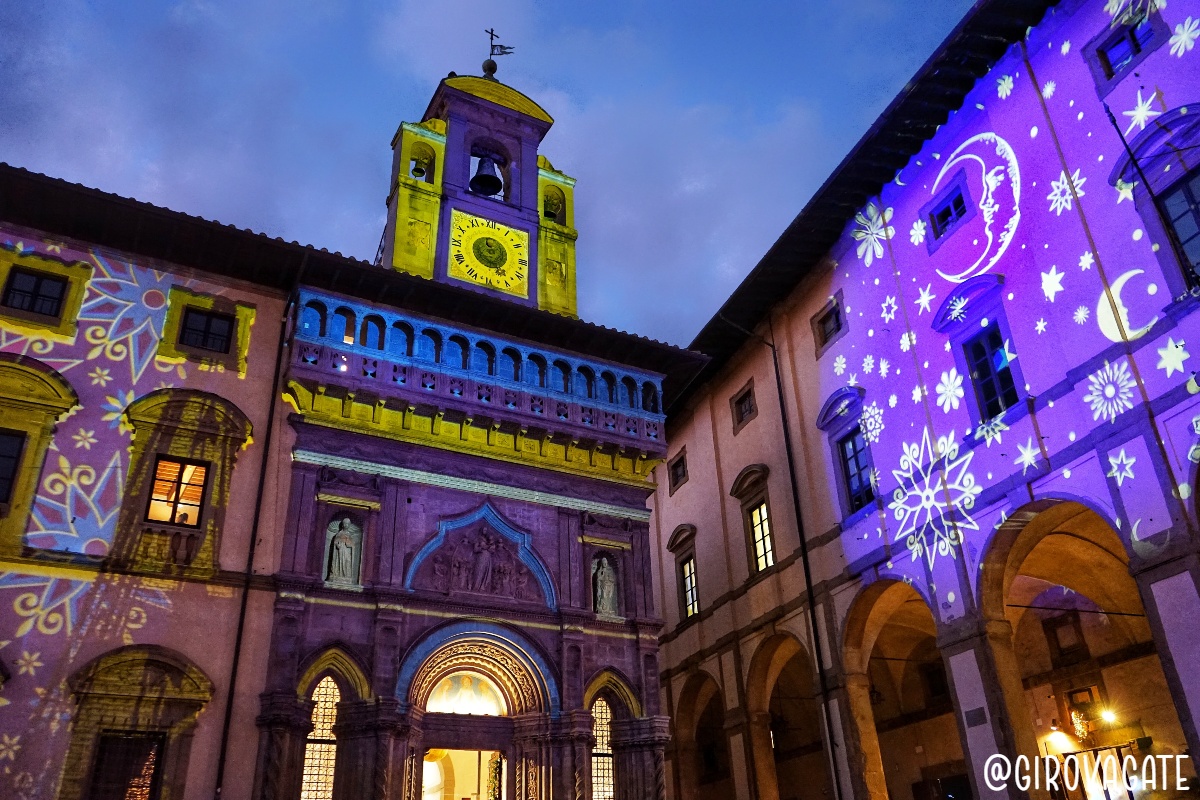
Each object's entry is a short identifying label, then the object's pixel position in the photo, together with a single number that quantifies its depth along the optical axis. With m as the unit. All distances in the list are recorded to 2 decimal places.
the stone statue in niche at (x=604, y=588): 19.66
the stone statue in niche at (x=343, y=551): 17.22
